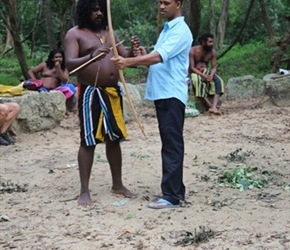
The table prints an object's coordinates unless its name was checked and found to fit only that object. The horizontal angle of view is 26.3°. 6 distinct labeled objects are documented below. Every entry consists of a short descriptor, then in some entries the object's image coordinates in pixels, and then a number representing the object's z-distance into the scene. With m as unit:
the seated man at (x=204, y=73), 9.95
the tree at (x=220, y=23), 19.90
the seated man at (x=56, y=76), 9.41
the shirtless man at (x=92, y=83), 4.53
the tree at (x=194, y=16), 12.77
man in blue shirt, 4.34
